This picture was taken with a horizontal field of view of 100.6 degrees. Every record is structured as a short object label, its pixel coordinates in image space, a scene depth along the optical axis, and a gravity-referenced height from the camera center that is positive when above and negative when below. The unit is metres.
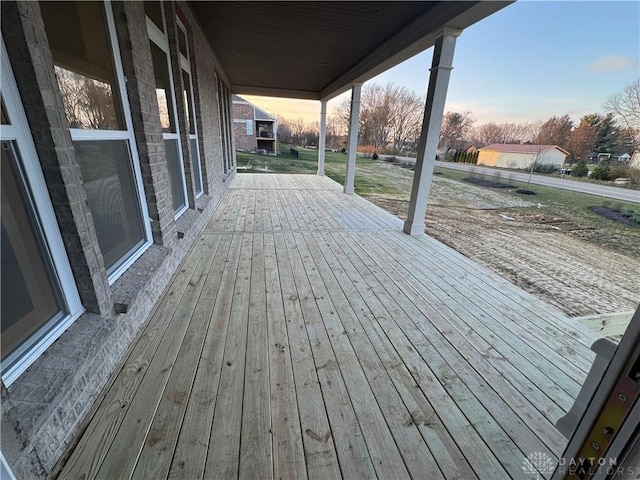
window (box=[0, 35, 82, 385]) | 1.03 -0.51
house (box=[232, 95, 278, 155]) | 20.23 +0.95
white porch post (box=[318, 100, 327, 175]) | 9.56 +0.31
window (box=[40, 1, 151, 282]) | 1.42 +0.07
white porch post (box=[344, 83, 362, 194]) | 6.68 +0.25
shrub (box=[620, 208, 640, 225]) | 6.19 -1.26
